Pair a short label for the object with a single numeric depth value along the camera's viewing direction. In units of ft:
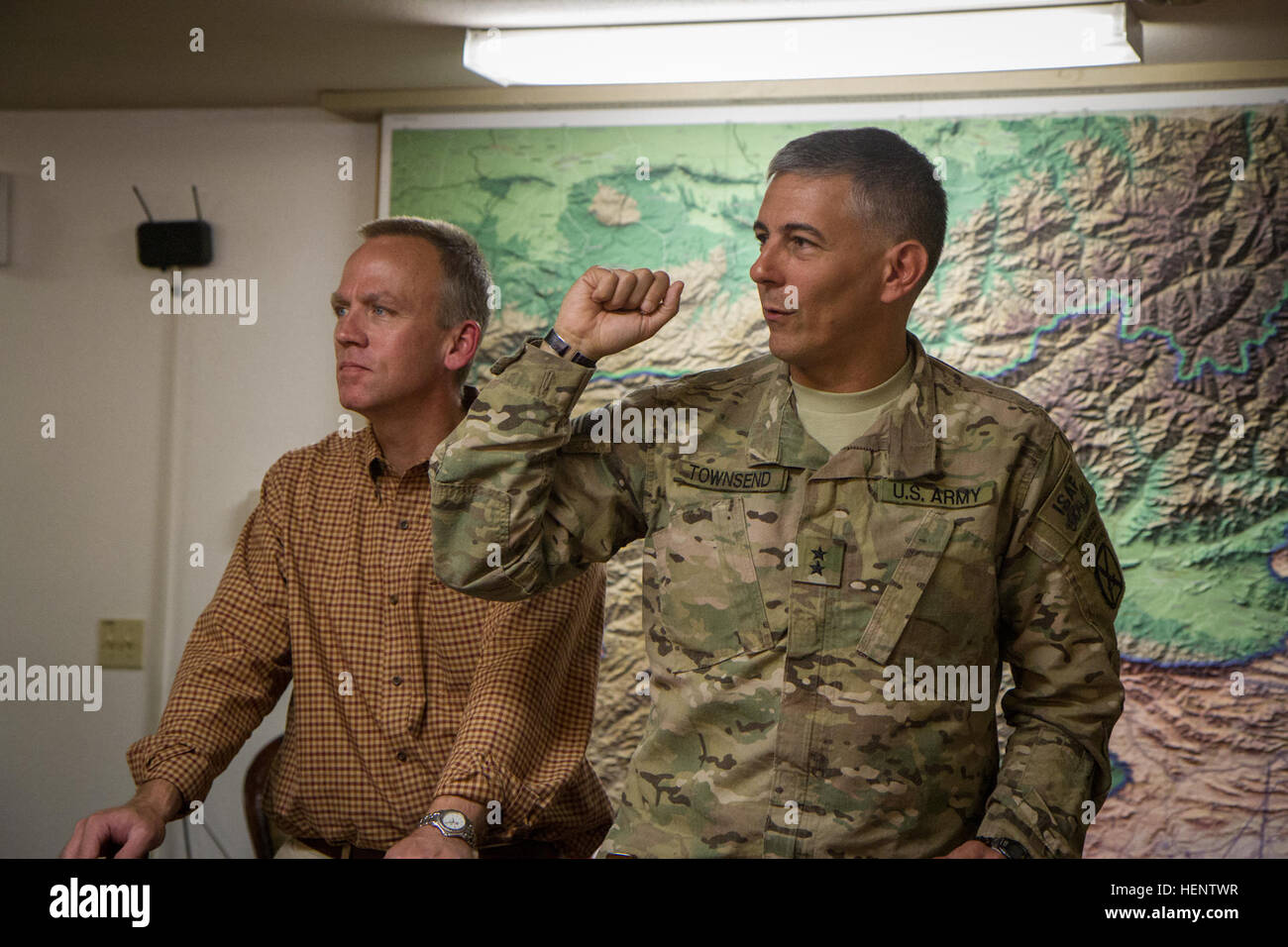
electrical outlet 10.02
